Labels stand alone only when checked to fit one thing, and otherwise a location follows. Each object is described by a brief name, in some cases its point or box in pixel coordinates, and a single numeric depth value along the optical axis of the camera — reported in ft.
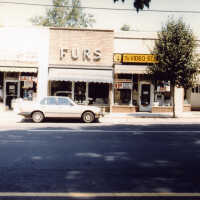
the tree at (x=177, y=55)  54.70
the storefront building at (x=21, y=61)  64.08
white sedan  47.09
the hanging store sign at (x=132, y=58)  65.26
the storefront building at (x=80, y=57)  64.90
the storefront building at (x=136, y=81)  65.51
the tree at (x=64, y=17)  132.26
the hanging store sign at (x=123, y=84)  67.51
